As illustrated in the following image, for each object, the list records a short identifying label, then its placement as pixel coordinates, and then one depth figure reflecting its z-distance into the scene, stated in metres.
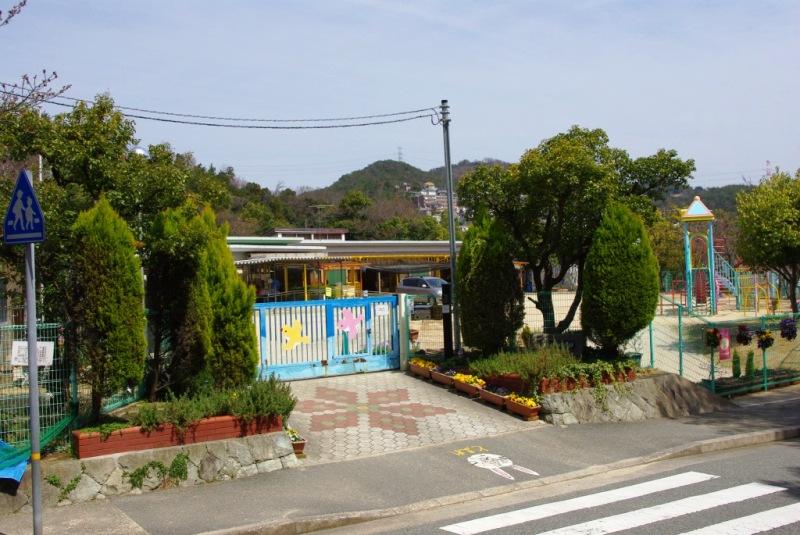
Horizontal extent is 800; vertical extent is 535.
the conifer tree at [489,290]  13.78
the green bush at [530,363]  12.45
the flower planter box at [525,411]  12.12
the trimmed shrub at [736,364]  16.19
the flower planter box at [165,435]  8.67
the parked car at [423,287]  28.54
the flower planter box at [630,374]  13.38
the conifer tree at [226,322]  10.49
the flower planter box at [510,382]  12.68
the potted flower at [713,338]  15.30
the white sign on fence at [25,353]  8.02
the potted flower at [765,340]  16.06
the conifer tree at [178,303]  10.28
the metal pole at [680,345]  15.45
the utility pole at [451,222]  14.87
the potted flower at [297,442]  10.11
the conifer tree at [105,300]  8.90
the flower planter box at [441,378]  14.06
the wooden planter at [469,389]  13.34
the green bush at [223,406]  9.19
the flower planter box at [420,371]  14.62
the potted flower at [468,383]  13.38
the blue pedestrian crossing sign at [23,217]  6.77
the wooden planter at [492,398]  12.73
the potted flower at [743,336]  15.91
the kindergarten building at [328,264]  30.02
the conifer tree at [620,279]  13.20
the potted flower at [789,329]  16.62
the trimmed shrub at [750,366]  16.38
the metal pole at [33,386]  6.77
